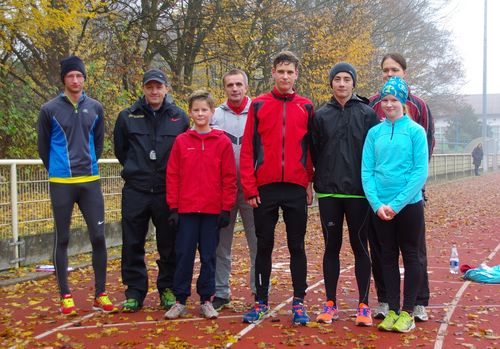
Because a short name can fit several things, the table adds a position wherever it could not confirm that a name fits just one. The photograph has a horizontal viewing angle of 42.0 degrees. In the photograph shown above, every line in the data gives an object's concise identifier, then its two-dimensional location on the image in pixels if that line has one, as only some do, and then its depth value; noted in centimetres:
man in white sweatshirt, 643
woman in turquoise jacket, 553
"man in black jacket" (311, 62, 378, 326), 573
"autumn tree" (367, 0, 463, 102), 2892
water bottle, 880
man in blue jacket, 618
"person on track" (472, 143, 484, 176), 4509
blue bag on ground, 779
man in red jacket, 575
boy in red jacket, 599
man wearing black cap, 632
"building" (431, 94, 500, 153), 5378
